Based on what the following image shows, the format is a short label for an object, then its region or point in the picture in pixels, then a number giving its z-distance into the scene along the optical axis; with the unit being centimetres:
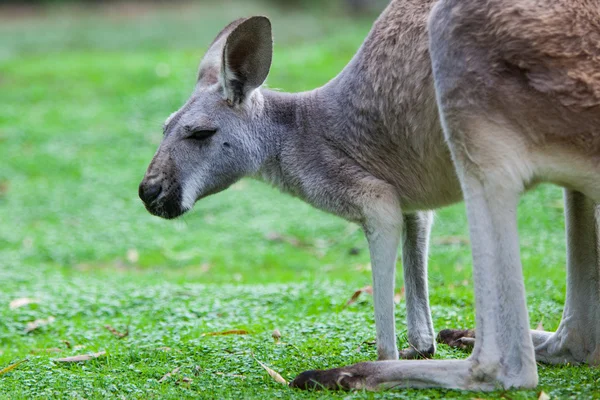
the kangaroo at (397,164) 595
